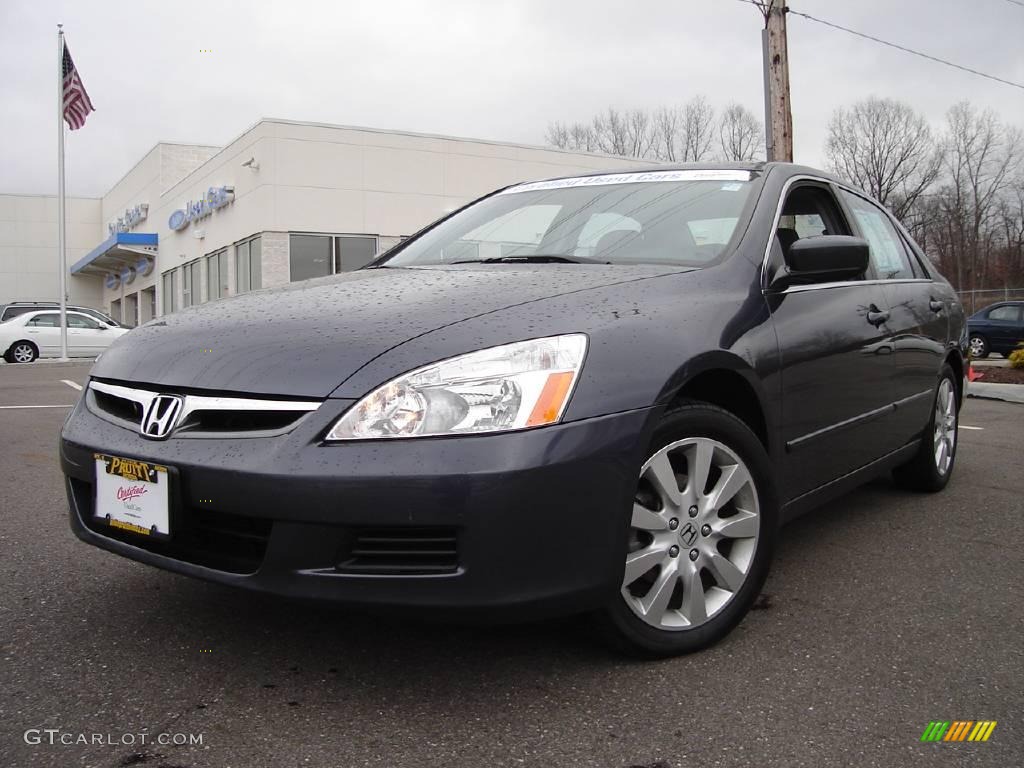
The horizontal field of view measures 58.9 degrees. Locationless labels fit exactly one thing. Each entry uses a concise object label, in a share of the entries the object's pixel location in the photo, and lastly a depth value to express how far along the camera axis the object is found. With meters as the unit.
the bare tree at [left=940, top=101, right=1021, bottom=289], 54.96
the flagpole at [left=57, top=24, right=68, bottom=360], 21.78
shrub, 12.67
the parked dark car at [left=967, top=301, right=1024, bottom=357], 20.03
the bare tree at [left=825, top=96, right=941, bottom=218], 54.94
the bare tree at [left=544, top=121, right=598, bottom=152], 53.41
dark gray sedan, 1.97
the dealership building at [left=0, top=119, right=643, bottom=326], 23.20
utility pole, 11.94
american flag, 21.98
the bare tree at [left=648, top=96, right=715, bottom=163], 51.69
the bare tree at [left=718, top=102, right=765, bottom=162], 49.53
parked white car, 21.56
